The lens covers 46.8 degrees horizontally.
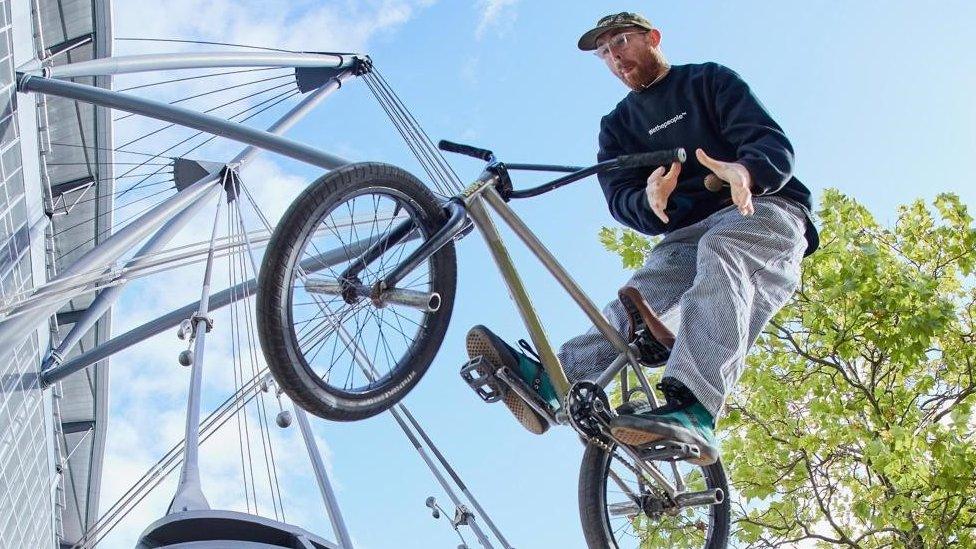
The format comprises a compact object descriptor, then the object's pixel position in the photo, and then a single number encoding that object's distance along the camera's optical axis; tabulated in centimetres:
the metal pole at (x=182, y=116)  1120
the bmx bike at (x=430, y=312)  381
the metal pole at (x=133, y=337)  1373
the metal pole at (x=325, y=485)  478
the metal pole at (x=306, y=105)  1402
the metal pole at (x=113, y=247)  1009
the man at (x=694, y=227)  459
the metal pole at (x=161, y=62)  1110
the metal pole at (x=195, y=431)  446
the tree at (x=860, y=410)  906
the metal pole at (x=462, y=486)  621
